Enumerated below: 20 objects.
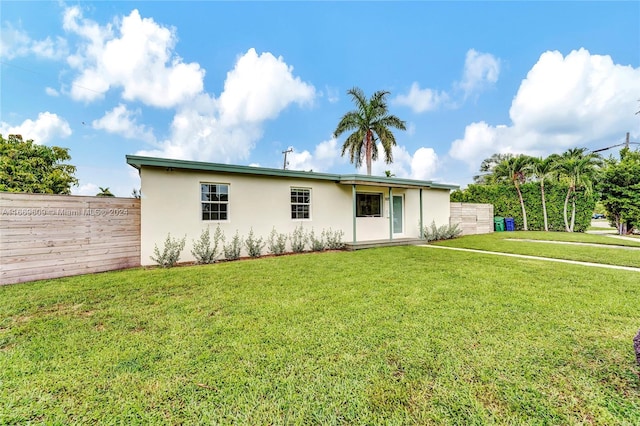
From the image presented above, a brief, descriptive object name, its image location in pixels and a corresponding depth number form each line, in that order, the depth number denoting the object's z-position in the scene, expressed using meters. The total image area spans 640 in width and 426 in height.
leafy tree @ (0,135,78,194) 14.96
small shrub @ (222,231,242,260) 8.41
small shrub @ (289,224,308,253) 9.76
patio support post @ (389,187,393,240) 11.66
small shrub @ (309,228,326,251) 10.07
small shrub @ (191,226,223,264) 8.00
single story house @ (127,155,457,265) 7.53
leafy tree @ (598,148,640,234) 14.70
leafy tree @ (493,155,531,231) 17.31
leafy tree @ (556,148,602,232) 15.91
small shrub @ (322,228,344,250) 10.56
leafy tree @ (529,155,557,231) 16.67
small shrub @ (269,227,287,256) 9.35
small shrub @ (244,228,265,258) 8.80
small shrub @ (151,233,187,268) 7.33
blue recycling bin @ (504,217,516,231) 17.30
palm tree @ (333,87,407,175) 17.50
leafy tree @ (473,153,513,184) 27.18
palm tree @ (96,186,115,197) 15.08
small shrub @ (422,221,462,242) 13.11
